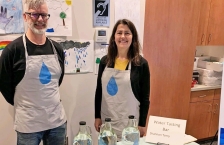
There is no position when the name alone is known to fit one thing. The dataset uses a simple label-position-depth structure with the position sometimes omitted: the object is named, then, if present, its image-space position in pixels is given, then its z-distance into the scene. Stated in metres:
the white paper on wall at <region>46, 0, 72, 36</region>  1.90
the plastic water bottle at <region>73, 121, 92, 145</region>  1.12
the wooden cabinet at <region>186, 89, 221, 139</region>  2.93
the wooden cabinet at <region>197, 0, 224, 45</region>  2.93
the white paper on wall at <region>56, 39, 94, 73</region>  2.02
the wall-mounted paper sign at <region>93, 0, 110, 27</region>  2.06
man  1.43
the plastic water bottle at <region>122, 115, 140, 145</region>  1.25
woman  1.67
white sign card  1.40
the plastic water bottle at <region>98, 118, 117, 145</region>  1.20
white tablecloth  1.46
